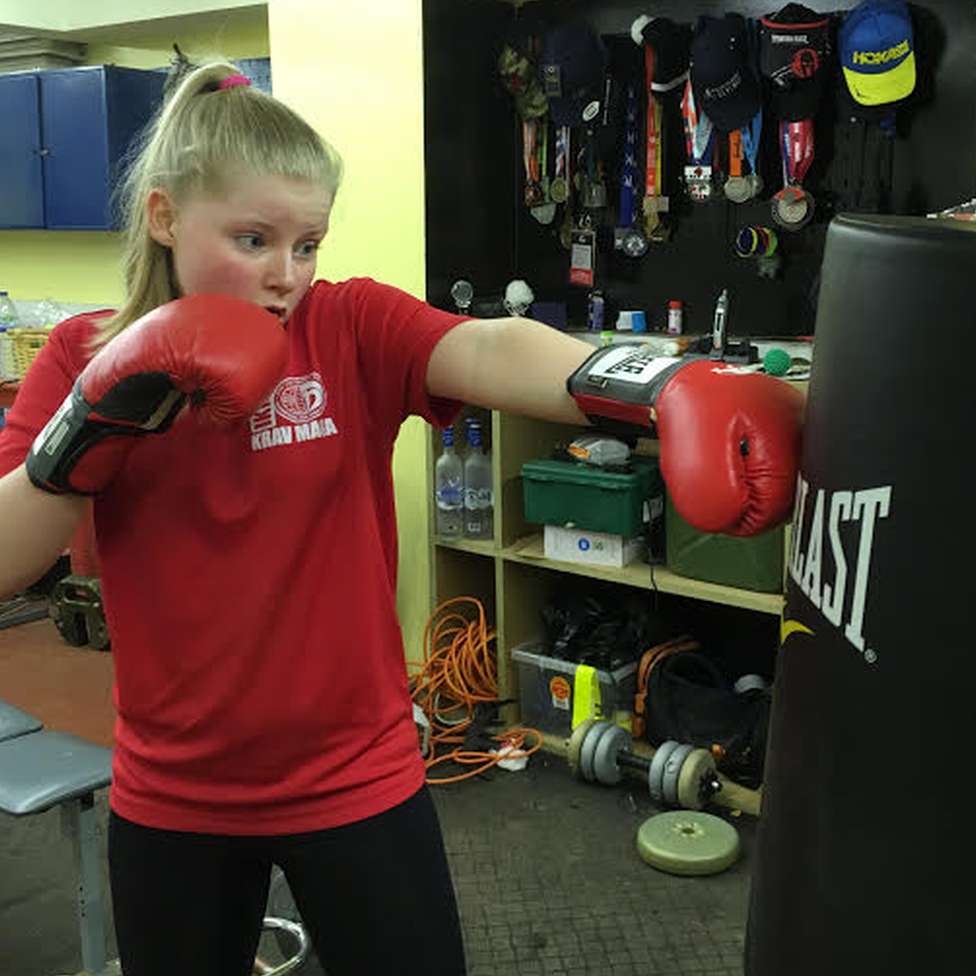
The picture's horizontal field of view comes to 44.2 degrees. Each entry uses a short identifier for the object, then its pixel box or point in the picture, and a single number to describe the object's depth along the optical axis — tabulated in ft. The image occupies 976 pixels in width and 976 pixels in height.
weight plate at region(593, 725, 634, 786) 10.16
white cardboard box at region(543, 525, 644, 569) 10.66
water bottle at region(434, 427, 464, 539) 11.47
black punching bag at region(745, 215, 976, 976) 2.23
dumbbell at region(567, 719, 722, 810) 9.71
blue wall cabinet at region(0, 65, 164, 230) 14.92
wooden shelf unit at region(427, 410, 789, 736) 11.10
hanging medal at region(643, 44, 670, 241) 10.92
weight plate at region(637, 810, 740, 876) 8.94
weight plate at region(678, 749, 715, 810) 9.66
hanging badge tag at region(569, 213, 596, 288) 11.89
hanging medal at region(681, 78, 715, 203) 10.62
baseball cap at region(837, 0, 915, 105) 9.42
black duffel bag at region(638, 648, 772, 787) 10.10
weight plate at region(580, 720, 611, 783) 10.20
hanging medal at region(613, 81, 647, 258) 11.23
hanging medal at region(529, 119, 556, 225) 11.77
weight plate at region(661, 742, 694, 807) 9.75
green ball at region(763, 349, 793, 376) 9.51
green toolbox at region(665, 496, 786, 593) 9.75
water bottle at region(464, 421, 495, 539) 11.44
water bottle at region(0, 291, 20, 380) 16.30
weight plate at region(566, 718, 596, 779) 10.28
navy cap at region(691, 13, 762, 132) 10.14
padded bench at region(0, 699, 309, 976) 6.57
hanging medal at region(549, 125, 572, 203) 11.55
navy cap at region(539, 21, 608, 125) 10.98
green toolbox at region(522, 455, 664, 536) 10.39
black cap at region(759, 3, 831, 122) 9.78
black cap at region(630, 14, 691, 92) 10.60
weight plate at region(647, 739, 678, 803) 9.83
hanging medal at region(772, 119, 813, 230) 10.18
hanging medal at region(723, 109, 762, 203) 10.45
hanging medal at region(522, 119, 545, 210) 11.77
